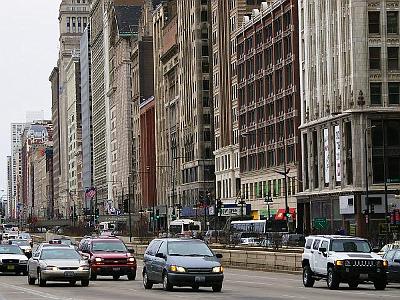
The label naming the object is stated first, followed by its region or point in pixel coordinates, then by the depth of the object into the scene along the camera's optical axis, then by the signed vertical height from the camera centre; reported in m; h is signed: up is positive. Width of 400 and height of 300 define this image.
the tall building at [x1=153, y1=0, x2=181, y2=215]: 181.25 +19.75
